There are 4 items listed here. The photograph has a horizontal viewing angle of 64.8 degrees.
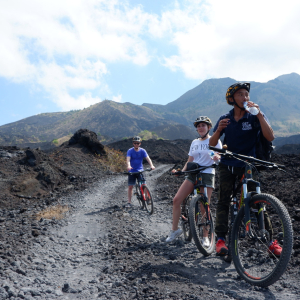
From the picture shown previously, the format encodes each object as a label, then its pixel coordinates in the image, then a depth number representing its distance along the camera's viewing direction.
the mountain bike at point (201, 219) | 3.61
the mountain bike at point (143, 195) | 7.30
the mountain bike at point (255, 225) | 2.70
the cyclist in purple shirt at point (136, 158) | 7.56
